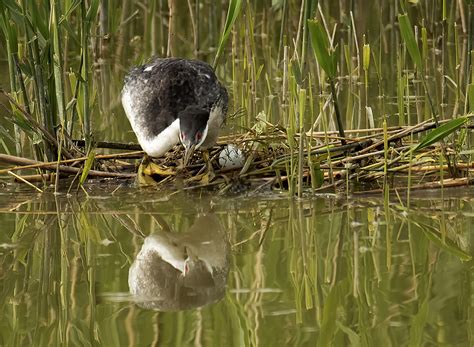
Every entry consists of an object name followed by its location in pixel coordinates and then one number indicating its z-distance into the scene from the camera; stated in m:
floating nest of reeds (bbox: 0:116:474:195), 13.87
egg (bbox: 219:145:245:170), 14.59
